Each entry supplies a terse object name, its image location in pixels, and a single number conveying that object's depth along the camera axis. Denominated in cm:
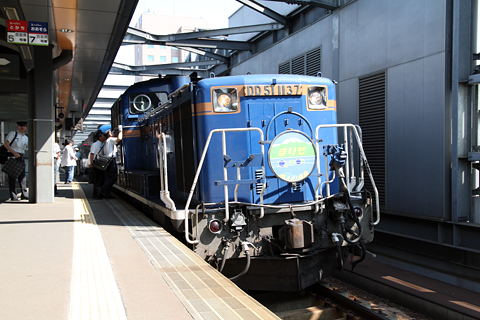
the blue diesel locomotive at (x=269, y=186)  453
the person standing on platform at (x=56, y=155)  1226
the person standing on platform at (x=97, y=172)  973
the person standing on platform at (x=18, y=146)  879
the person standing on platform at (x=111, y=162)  902
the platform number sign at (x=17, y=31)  752
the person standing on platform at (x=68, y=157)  1390
